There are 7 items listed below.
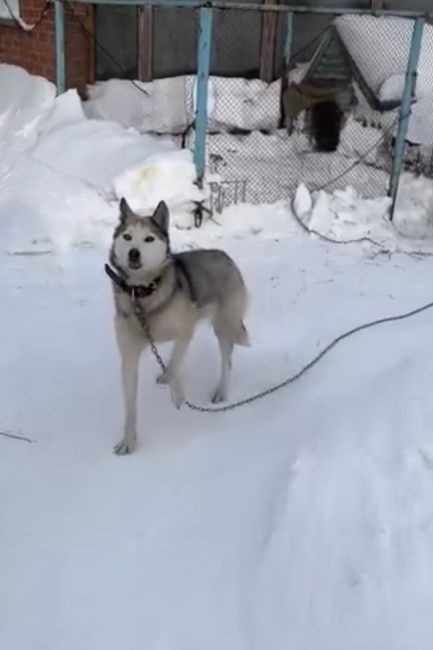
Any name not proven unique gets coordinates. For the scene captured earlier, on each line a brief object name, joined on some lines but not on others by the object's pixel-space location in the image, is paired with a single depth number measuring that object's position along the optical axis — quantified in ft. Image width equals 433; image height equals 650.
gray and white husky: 12.41
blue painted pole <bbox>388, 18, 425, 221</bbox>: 22.24
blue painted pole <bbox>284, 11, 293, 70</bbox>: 28.55
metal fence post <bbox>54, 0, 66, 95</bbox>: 24.29
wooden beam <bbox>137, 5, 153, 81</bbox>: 28.19
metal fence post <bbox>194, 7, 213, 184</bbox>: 21.13
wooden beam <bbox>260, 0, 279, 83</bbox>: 28.68
